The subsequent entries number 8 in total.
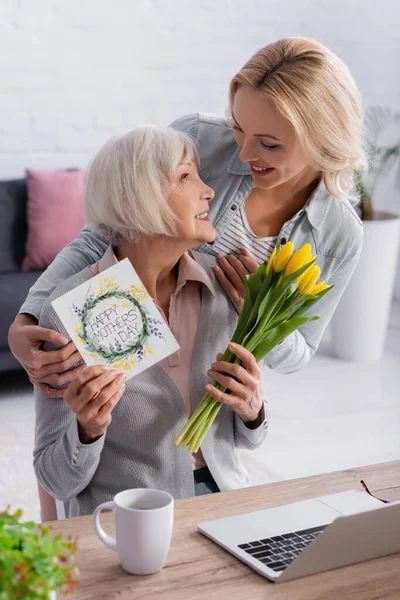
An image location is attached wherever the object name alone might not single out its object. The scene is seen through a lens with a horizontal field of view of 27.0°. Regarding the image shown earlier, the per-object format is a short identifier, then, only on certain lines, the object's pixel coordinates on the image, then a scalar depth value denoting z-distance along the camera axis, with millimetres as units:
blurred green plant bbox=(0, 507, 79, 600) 777
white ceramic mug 1073
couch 4141
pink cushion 4215
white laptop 1075
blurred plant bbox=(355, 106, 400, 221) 4508
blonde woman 1642
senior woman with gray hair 1562
